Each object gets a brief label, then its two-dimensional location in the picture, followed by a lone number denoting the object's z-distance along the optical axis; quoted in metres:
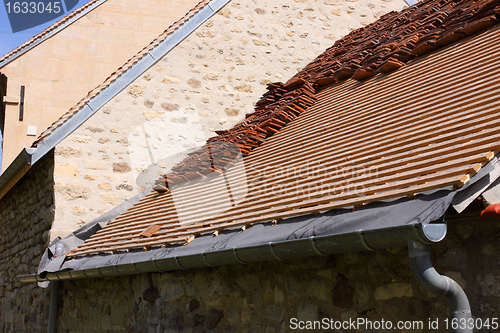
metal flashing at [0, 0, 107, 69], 10.51
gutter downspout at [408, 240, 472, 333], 2.28
